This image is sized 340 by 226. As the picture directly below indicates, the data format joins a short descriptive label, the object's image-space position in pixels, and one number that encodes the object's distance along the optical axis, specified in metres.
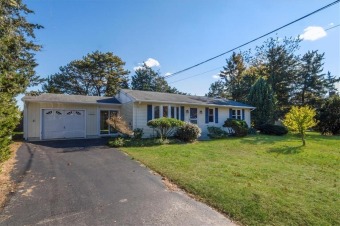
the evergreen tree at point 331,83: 33.91
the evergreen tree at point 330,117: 21.59
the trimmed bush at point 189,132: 14.38
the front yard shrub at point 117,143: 12.23
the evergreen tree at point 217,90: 43.17
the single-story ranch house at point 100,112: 14.66
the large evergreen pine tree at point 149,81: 44.59
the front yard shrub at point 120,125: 13.62
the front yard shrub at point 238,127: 17.73
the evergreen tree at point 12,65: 7.13
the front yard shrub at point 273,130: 19.39
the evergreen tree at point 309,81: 33.50
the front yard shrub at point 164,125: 13.74
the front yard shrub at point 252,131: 19.95
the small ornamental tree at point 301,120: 12.94
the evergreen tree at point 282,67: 33.03
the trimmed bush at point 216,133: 16.86
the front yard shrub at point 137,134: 14.30
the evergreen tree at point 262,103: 23.69
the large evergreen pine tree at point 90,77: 34.00
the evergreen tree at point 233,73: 38.31
